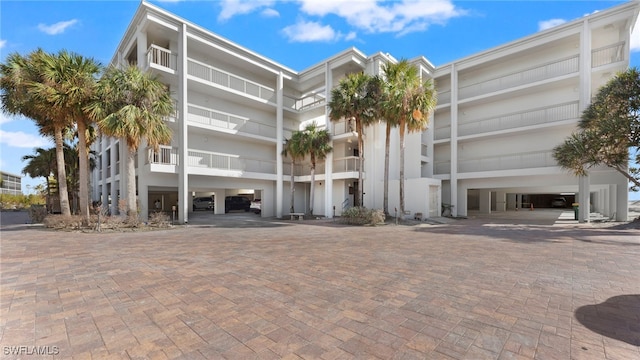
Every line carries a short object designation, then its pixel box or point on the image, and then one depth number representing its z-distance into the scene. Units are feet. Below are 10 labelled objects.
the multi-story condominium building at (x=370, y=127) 52.90
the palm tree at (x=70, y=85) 38.24
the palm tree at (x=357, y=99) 52.70
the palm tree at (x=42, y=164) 67.49
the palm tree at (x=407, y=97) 50.44
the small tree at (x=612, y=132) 41.16
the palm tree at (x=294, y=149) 61.71
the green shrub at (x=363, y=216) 49.93
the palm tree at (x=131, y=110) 39.73
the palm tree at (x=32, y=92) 38.47
